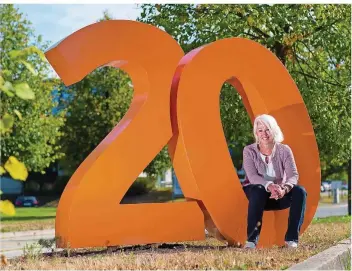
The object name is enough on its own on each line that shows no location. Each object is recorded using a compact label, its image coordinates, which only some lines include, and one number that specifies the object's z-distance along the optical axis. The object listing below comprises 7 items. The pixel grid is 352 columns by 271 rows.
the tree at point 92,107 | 39.94
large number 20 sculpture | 8.32
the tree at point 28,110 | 30.30
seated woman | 8.57
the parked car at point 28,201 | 48.12
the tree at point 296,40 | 15.23
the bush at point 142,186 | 46.12
